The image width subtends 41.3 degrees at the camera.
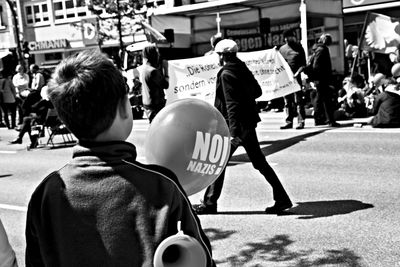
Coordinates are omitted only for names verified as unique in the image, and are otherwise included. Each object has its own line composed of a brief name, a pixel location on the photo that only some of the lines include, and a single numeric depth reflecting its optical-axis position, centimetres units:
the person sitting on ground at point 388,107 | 1036
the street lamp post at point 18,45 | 2435
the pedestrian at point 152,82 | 760
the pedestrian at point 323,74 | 1109
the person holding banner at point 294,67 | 1146
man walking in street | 547
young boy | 163
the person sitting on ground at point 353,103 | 1255
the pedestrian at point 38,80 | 1437
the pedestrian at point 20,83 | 1731
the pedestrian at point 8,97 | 1648
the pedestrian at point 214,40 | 1049
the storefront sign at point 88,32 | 3092
